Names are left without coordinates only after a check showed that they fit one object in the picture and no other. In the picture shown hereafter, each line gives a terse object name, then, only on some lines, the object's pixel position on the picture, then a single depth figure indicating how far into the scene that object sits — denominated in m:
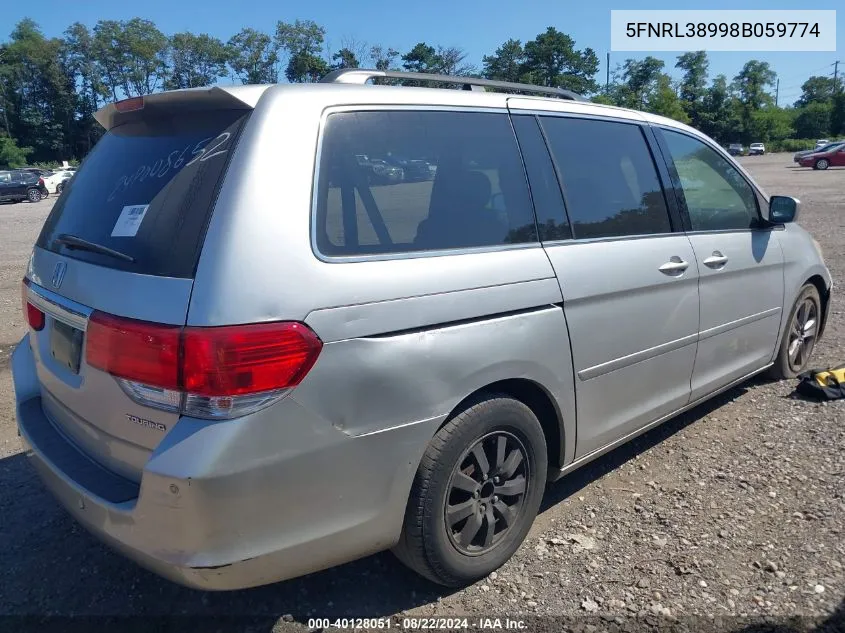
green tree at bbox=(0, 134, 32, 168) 68.78
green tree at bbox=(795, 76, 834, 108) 104.44
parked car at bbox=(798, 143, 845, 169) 39.53
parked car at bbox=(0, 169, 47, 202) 32.09
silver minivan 2.00
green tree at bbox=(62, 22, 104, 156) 82.88
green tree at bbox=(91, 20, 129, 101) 84.19
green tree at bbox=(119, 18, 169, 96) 84.76
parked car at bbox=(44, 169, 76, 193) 38.16
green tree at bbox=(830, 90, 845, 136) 83.75
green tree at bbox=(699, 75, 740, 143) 88.56
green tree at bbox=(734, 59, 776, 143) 97.00
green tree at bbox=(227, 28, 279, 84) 72.56
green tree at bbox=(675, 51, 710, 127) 95.44
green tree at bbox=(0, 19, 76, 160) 78.12
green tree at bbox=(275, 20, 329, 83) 73.76
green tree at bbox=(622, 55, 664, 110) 85.75
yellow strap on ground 4.62
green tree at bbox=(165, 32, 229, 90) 83.00
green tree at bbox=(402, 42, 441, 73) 59.91
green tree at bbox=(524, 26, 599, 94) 62.72
